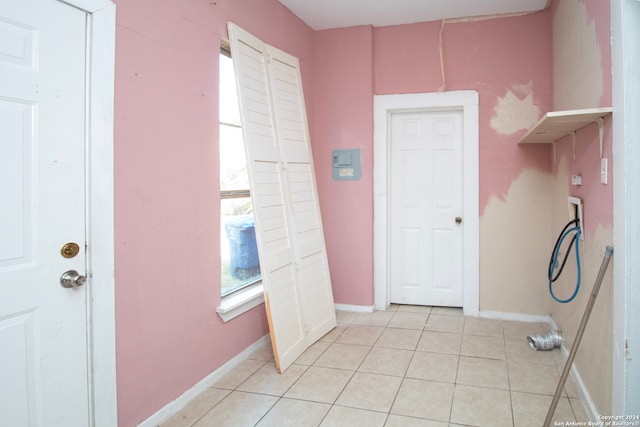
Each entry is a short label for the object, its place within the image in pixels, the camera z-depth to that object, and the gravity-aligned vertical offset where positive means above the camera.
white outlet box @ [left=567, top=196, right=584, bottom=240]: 2.53 -0.01
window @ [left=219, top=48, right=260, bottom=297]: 2.96 +0.09
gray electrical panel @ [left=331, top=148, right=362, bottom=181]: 4.18 +0.42
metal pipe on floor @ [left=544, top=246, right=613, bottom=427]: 1.97 -0.54
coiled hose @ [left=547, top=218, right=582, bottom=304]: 2.56 -0.21
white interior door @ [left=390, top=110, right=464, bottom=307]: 4.14 +0.00
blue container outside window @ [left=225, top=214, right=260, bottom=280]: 3.07 -0.28
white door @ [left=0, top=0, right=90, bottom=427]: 1.57 -0.01
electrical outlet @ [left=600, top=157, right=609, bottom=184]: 2.08 +0.18
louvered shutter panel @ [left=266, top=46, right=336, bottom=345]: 3.32 +0.09
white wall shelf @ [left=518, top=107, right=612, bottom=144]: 2.06 +0.47
